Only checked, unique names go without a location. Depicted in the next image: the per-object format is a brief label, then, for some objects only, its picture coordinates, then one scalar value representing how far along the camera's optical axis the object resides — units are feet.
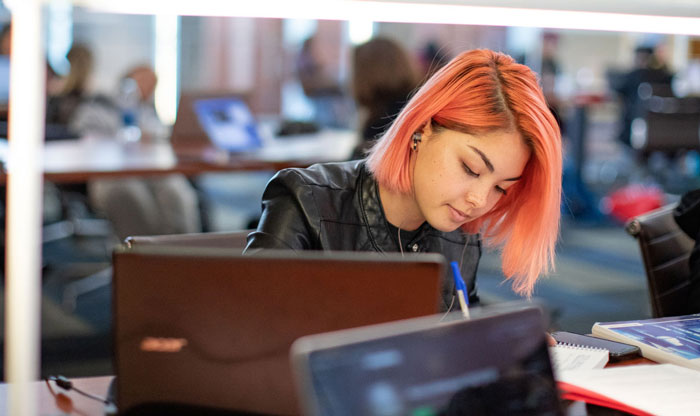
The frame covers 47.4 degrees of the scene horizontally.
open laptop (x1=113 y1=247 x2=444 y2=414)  2.76
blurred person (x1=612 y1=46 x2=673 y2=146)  22.39
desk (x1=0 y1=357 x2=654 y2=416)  3.59
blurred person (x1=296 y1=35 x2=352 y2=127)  21.04
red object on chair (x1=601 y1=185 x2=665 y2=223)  18.60
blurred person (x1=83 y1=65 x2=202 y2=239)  12.57
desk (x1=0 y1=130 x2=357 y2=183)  9.87
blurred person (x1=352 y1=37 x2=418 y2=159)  10.84
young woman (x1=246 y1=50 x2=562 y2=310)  4.63
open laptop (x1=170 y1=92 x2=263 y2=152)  11.90
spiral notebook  4.07
